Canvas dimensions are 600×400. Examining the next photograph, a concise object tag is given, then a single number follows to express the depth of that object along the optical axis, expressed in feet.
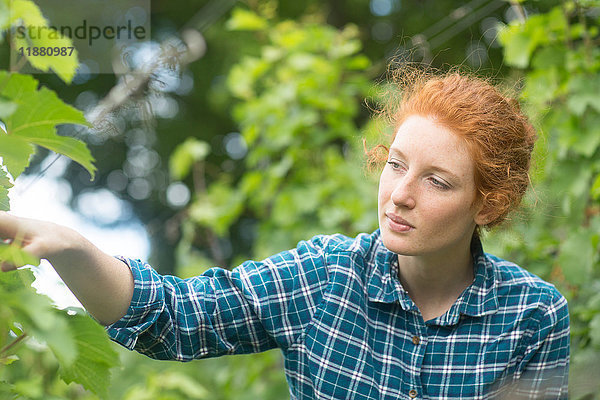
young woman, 8.82
